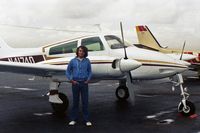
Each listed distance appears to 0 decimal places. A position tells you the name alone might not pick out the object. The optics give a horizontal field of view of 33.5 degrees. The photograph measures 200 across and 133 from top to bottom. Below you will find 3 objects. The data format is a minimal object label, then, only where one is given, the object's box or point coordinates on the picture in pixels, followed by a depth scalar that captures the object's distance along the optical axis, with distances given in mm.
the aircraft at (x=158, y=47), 24391
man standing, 8828
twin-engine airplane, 9773
